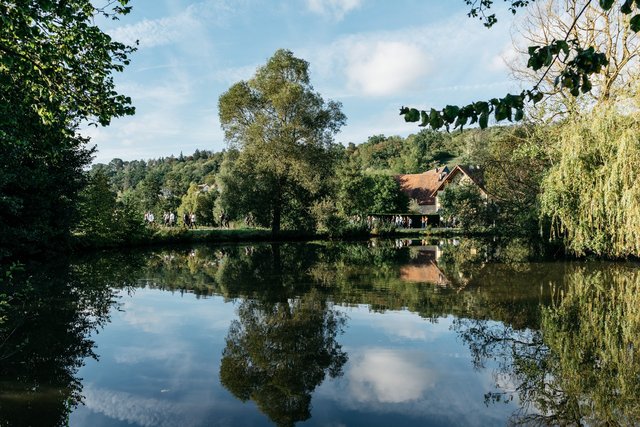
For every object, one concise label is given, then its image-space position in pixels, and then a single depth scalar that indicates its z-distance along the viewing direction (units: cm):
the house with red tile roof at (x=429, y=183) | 5641
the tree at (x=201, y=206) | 5559
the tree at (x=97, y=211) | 2436
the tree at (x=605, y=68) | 1791
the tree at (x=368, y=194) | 4972
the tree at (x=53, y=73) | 664
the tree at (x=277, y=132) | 3331
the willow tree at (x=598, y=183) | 1399
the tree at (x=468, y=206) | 3519
